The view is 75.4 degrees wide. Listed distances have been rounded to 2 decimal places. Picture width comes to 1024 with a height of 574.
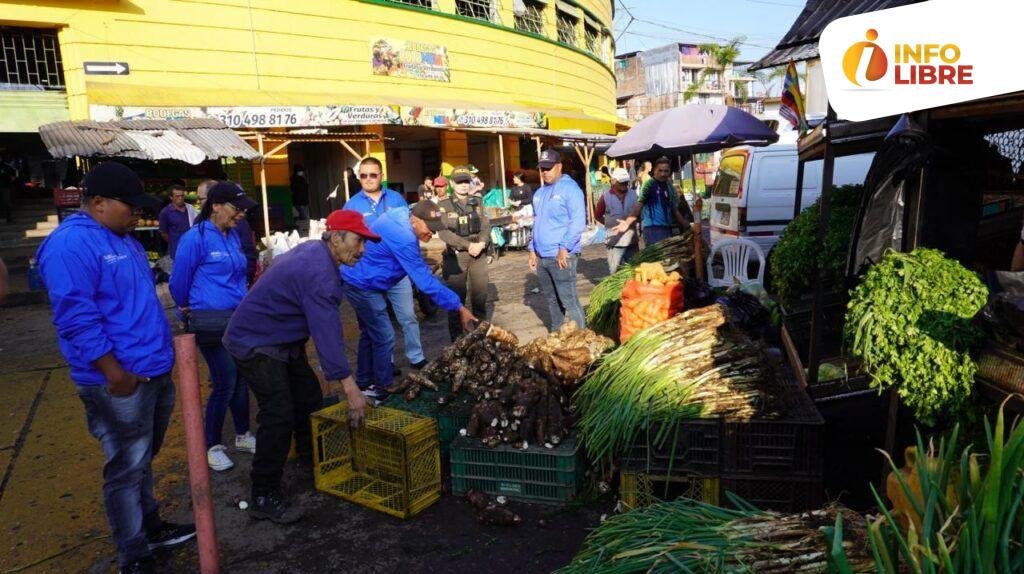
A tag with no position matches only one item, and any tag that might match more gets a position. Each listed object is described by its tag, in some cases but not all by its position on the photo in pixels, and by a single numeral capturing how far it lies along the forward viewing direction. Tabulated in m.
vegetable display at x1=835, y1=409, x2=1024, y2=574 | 1.58
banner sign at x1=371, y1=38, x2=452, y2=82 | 17.69
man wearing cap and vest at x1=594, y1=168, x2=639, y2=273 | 9.26
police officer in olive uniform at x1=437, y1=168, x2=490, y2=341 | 7.31
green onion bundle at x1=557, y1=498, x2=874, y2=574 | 1.85
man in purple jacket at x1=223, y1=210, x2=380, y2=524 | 3.86
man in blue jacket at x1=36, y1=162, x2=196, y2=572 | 3.11
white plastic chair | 7.91
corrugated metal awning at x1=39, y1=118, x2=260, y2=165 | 10.63
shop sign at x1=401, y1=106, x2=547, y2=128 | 16.90
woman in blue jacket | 4.54
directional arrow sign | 12.98
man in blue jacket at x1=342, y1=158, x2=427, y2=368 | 6.04
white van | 9.29
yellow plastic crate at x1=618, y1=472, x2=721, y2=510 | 3.56
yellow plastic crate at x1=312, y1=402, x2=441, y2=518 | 3.91
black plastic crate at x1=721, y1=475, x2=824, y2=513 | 3.43
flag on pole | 6.25
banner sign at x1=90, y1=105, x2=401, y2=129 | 12.48
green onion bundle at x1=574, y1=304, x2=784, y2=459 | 3.62
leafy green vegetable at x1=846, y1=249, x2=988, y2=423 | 2.99
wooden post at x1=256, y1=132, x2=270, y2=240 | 12.81
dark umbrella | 7.68
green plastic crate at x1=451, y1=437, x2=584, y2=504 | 3.93
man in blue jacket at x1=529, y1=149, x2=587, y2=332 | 6.52
